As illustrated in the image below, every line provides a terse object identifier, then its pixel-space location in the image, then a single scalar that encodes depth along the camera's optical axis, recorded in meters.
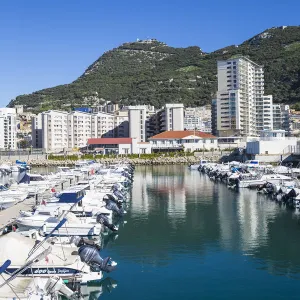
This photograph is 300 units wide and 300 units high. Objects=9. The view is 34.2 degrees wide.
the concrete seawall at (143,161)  90.19
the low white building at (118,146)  100.94
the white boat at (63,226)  24.71
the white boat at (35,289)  14.47
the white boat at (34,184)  39.89
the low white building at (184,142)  99.56
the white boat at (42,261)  17.11
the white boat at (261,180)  45.98
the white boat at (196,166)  77.31
